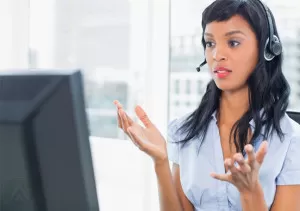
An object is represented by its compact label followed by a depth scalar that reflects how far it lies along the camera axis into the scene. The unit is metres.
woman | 2.43
